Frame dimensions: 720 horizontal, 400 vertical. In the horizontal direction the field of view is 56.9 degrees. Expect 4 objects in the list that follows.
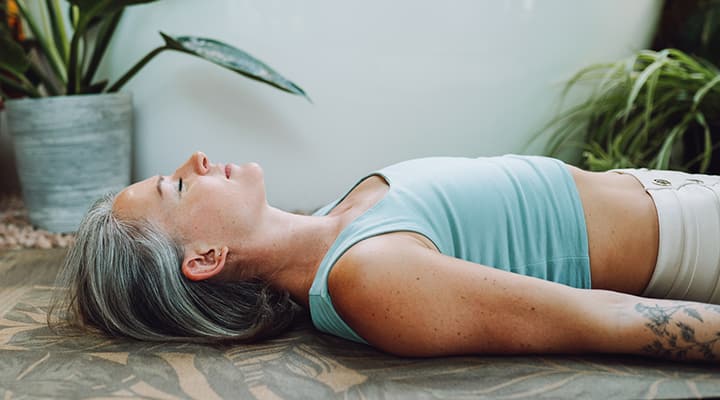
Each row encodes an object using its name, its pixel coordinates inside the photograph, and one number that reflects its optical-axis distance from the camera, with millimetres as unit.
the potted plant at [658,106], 1806
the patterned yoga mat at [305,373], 831
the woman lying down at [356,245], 992
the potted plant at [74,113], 1787
